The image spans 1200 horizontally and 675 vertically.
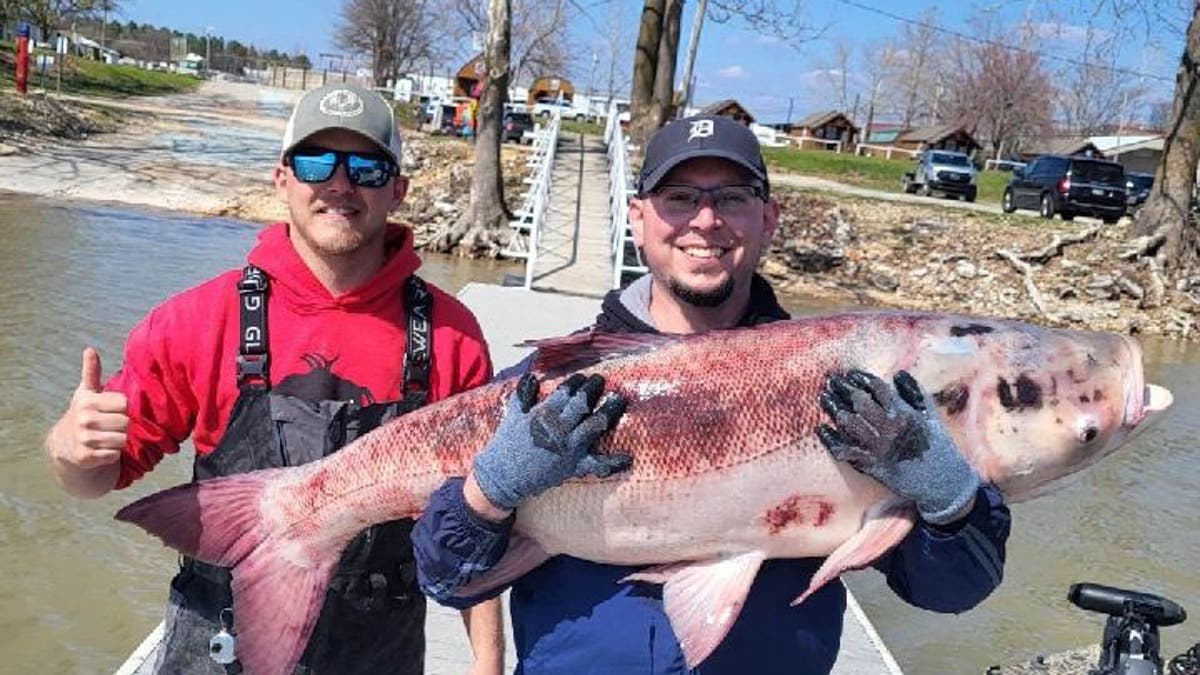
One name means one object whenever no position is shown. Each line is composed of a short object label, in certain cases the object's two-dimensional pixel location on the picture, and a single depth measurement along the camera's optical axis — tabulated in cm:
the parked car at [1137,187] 3303
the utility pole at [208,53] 9694
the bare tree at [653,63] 2598
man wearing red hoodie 257
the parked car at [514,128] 3344
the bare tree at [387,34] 6012
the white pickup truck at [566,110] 4535
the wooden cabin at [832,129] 7050
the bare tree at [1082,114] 8562
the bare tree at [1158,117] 8268
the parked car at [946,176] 3431
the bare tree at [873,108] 8608
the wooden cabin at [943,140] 6084
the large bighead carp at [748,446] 222
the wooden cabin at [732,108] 5624
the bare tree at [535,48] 5338
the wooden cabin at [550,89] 5804
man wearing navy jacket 216
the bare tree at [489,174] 2067
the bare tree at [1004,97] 7569
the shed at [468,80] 4991
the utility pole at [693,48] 3216
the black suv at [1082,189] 2711
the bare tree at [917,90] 9006
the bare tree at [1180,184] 2230
